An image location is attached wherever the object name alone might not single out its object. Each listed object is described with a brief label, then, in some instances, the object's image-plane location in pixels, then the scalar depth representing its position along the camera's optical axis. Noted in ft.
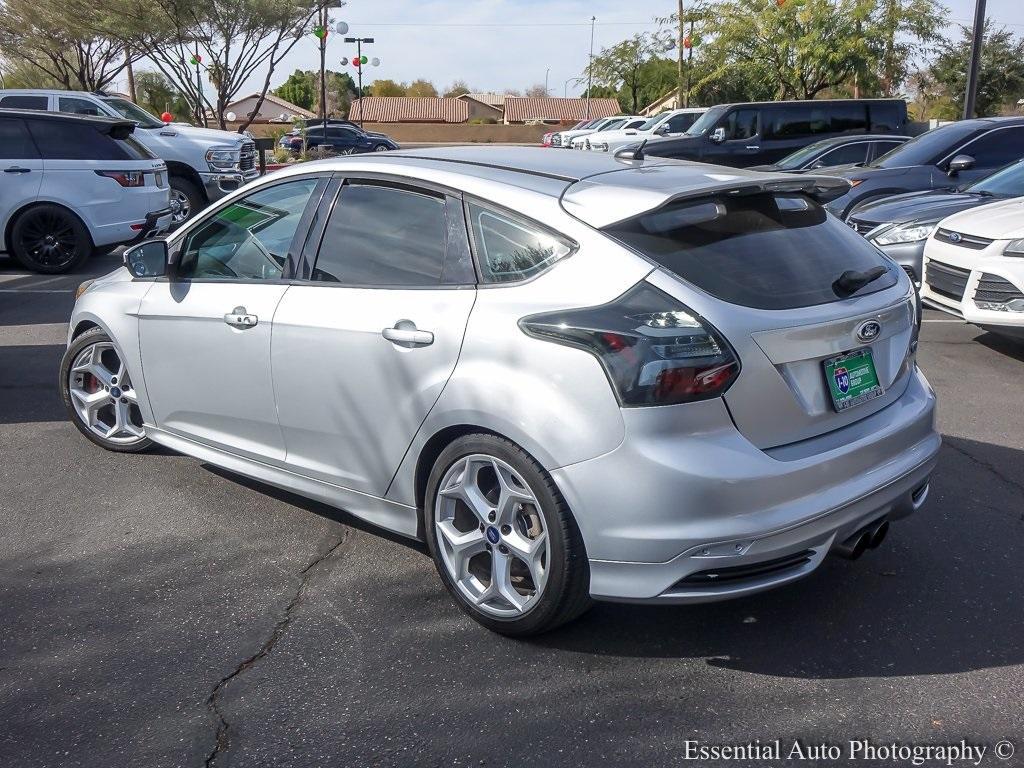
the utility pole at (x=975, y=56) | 63.93
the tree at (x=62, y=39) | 101.24
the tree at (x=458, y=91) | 315.17
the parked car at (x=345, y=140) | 106.52
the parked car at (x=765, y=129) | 66.74
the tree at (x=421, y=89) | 302.49
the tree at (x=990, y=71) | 130.93
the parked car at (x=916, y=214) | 28.55
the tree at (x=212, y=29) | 99.04
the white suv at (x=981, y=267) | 22.53
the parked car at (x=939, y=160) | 39.29
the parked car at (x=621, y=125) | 105.77
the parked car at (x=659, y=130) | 88.86
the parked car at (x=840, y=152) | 50.85
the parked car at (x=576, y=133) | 112.68
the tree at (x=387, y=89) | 296.10
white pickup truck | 50.14
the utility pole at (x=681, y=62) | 146.41
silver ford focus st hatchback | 10.00
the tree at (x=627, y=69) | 193.57
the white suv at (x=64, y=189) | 37.01
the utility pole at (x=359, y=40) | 153.07
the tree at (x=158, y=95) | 158.90
